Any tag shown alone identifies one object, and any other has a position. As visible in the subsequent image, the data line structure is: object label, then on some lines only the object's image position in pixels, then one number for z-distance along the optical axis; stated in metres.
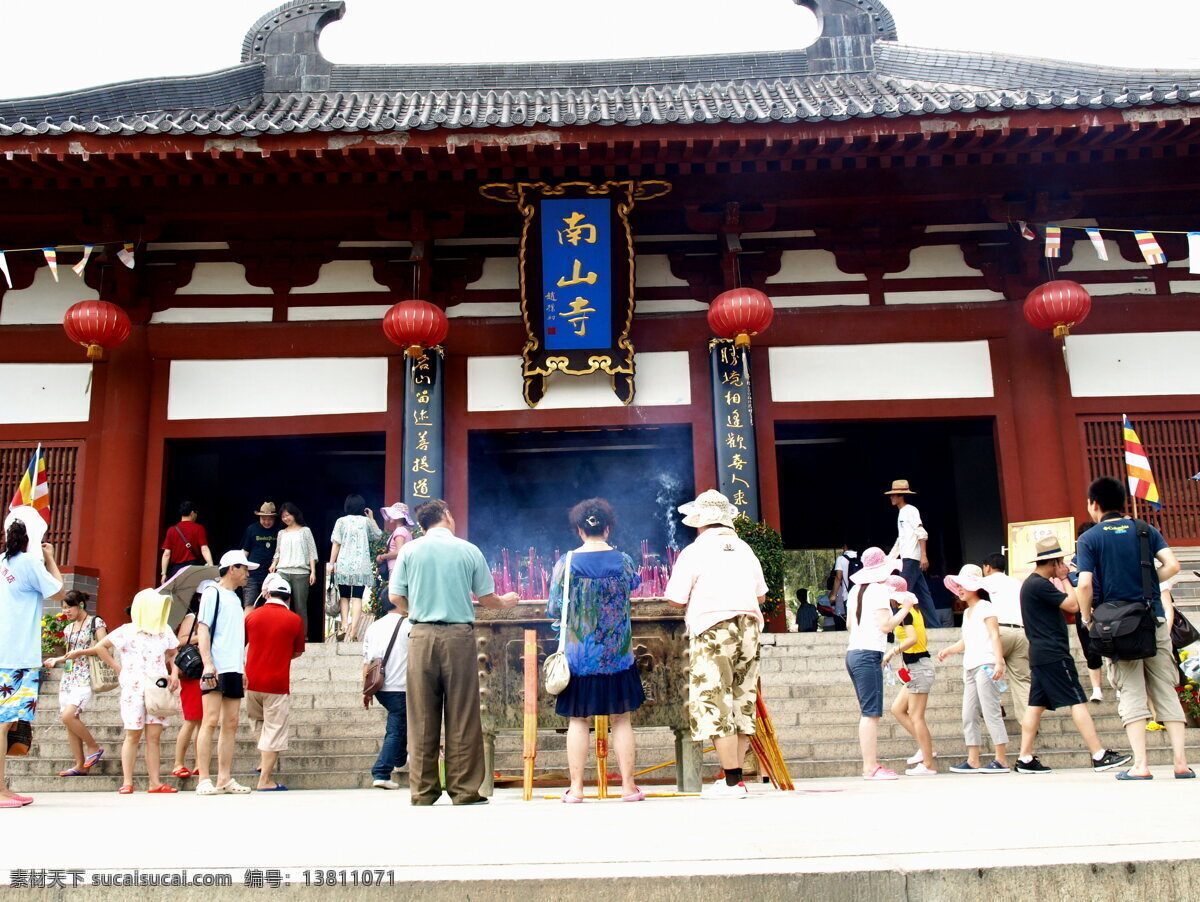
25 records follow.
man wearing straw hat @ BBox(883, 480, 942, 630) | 10.01
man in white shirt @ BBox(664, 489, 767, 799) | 5.43
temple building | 10.38
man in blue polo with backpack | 5.86
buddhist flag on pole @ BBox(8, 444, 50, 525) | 10.23
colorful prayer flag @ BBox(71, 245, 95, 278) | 9.91
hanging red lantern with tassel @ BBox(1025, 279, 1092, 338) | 10.20
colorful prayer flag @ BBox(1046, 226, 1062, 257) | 10.30
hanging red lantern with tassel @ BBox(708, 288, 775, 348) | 10.18
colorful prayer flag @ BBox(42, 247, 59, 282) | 9.78
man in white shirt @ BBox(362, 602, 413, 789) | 6.72
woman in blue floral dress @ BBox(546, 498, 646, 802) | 5.36
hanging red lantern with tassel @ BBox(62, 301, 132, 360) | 10.04
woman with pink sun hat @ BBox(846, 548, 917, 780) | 6.65
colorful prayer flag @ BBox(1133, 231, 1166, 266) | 10.05
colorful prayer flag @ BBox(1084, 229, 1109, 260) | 10.02
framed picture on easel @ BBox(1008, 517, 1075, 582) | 9.91
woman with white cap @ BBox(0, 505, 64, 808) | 5.79
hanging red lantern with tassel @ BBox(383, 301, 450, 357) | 10.21
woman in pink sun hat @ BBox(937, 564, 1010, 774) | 6.97
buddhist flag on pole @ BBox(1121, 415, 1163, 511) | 10.13
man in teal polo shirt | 5.12
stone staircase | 7.08
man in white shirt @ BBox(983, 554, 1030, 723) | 7.17
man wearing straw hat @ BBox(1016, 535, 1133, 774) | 6.56
